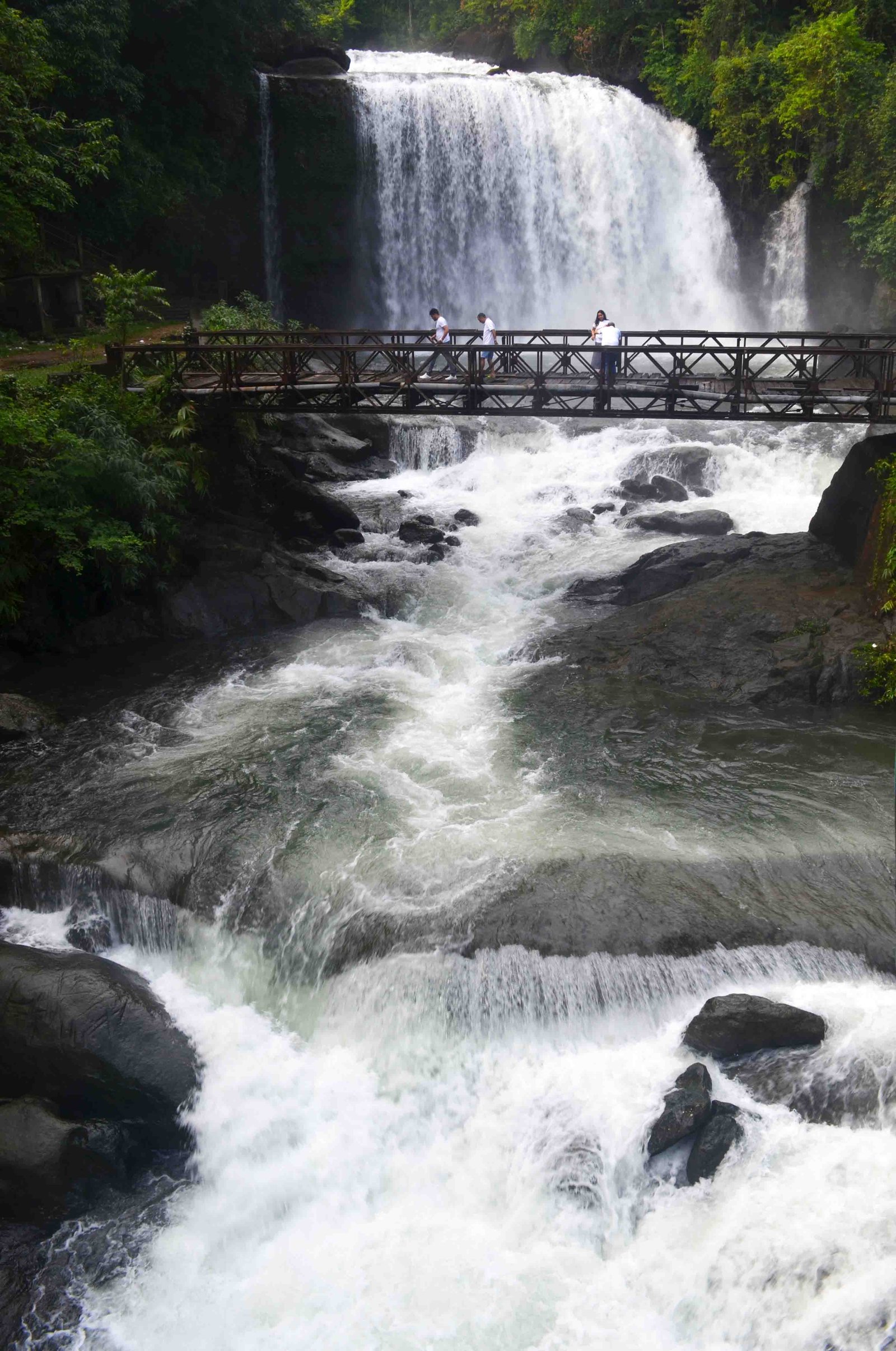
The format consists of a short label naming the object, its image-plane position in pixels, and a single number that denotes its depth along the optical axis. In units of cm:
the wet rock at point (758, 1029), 1016
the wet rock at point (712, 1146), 941
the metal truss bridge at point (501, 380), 1838
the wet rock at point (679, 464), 2639
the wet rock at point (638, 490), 2586
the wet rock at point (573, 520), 2456
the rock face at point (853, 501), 1838
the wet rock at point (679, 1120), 957
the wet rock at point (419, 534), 2367
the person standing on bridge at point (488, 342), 2003
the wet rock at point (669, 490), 2572
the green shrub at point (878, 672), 1597
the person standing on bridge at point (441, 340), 2008
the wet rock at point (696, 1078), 984
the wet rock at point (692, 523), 2366
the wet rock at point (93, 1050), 1036
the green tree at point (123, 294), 2023
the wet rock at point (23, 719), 1563
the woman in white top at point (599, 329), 2044
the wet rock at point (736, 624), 1673
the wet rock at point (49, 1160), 975
